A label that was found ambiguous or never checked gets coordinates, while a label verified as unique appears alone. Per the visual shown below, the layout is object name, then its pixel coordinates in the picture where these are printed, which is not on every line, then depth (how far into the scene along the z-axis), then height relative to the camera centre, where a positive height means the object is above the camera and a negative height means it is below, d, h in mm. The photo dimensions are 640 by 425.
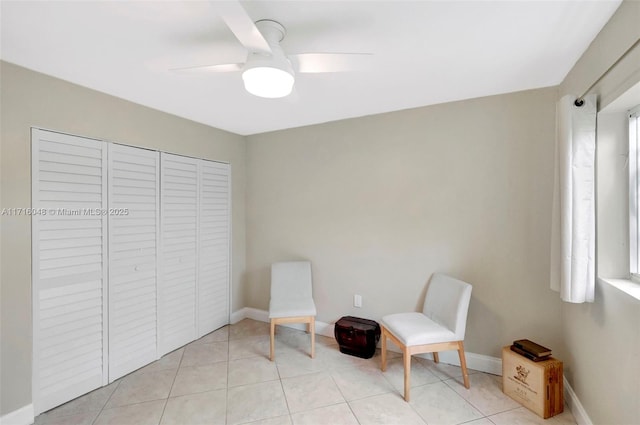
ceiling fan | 1247 +712
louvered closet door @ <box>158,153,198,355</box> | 2713 -385
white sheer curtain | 1621 +83
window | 1515 +130
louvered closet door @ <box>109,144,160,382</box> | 2318 -377
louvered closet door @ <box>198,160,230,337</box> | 3105 -393
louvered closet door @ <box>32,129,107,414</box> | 1919 -388
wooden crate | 1850 -1141
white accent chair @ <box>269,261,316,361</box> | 2666 -860
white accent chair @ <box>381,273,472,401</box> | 2088 -875
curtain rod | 1262 +732
